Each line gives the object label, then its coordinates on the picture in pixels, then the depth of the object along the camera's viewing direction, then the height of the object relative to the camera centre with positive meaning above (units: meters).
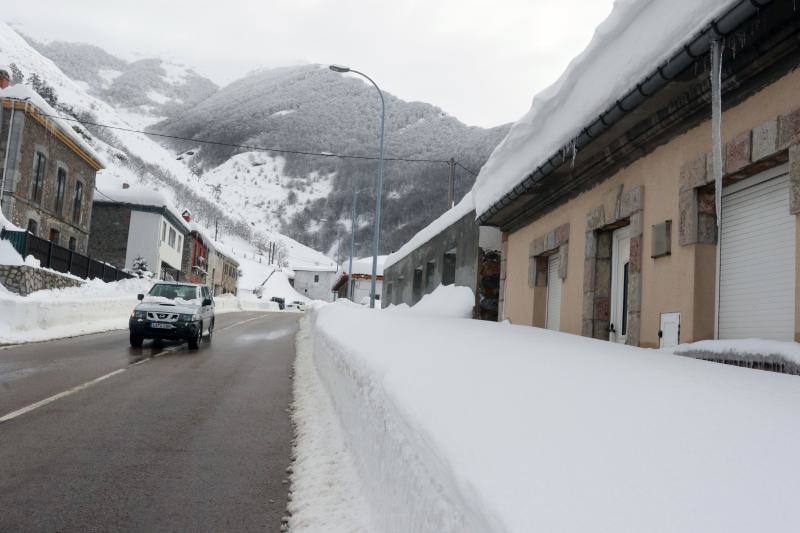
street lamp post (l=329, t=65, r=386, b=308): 23.50 +3.37
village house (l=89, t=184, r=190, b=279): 37.38 +3.99
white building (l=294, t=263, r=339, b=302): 97.81 +3.62
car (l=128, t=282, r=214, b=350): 14.54 -0.63
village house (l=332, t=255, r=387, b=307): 47.97 +2.39
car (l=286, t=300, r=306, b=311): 73.36 -0.54
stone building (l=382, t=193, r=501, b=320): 13.34 +1.48
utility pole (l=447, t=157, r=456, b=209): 27.53 +6.05
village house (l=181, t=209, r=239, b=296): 48.25 +3.17
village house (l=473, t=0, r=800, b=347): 4.68 +1.57
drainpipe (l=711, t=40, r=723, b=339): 4.65 +1.80
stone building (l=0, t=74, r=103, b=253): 22.59 +4.97
